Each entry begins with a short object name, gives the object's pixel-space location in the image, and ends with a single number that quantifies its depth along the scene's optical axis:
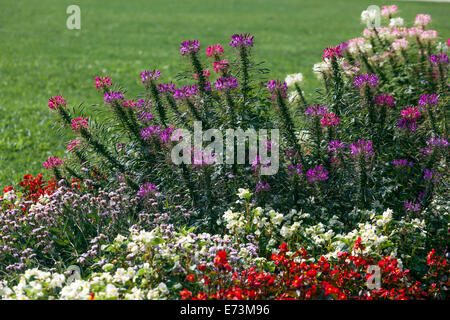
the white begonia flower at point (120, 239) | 6.36
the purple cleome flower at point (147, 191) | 7.66
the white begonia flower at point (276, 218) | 6.84
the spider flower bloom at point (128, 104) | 8.41
